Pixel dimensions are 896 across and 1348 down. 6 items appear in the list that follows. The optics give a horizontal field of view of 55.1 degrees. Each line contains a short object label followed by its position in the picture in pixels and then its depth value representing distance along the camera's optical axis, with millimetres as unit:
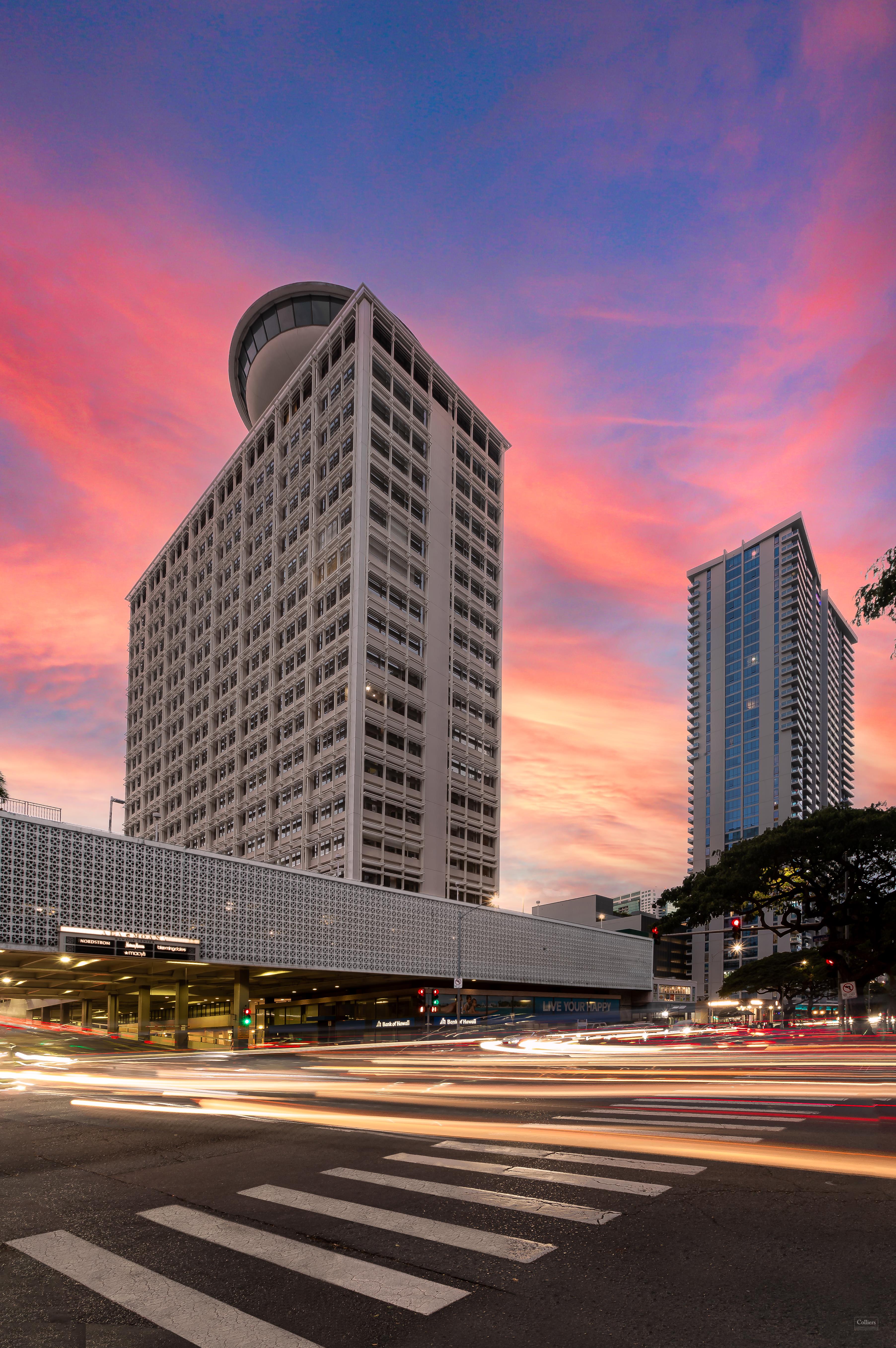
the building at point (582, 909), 146375
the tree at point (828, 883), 55312
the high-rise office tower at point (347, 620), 81500
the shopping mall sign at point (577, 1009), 86625
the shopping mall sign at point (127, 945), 45094
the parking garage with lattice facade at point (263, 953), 45906
